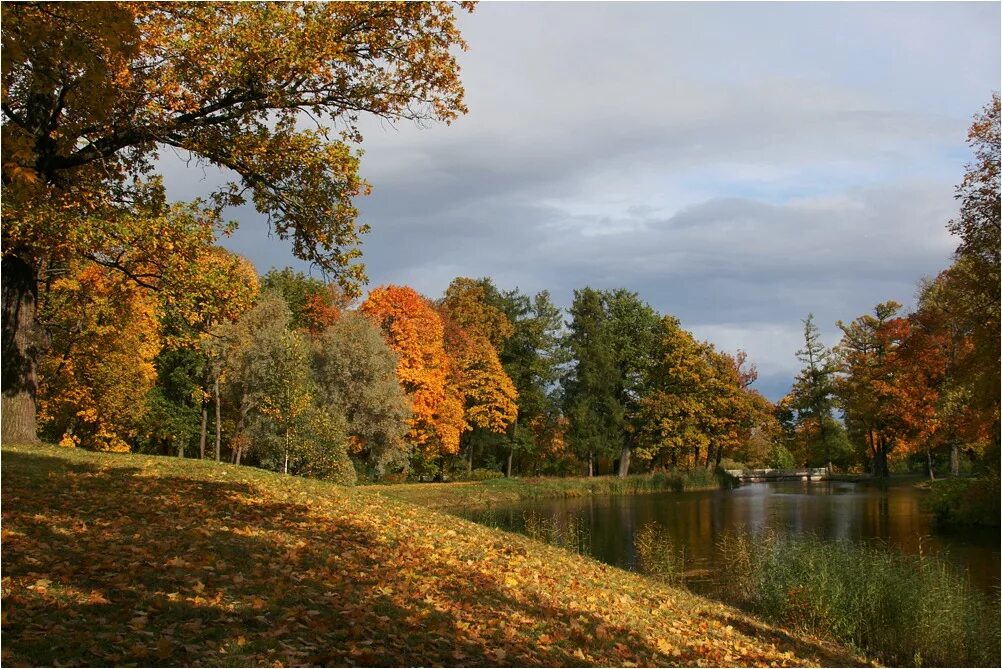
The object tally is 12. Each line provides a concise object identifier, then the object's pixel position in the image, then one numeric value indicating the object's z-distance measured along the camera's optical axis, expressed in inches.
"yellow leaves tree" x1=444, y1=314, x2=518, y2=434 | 1990.7
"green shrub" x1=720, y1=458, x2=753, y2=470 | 2627.0
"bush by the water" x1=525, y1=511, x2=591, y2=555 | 761.6
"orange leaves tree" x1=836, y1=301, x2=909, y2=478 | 1953.7
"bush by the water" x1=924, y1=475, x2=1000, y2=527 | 987.9
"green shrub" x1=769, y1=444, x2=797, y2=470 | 3046.3
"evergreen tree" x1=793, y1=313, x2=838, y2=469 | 2714.1
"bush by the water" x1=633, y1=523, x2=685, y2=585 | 634.2
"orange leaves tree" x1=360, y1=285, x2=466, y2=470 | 1760.6
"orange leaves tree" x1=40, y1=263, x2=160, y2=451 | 1010.1
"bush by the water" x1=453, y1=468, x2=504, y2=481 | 1962.4
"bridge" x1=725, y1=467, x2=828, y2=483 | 2523.1
